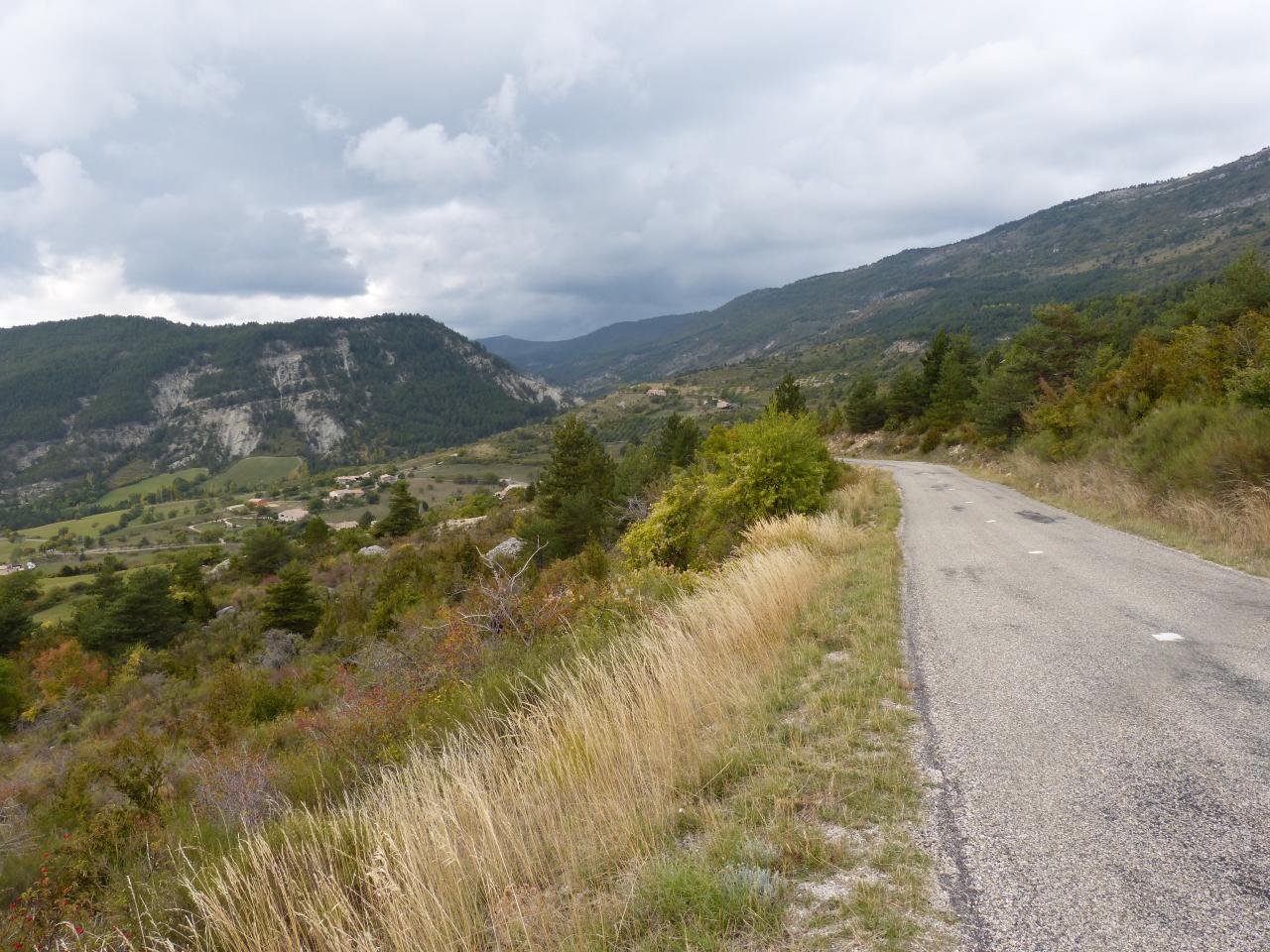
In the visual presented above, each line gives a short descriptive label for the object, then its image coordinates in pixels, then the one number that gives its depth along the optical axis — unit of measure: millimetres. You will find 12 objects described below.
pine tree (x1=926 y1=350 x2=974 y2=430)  43750
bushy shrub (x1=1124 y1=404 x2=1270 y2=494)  10102
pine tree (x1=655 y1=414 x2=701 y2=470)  45688
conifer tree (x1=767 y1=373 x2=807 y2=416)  41750
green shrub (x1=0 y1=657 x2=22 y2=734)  28406
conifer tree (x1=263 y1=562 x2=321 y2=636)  31953
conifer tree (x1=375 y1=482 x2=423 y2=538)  59688
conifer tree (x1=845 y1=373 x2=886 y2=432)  56750
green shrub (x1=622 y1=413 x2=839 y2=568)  14195
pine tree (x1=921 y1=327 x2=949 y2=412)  49531
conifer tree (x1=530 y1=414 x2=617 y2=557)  32062
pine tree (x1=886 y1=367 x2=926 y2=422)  50219
